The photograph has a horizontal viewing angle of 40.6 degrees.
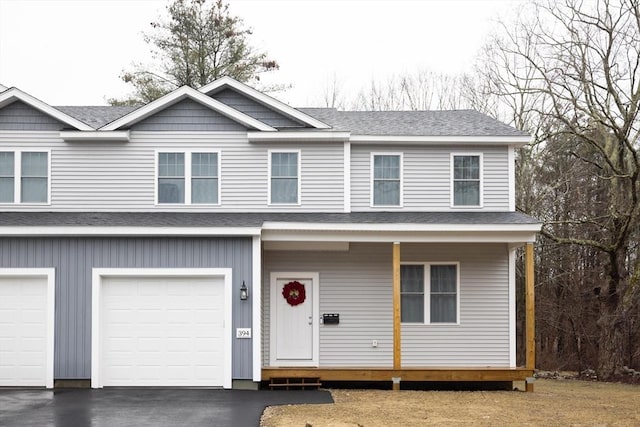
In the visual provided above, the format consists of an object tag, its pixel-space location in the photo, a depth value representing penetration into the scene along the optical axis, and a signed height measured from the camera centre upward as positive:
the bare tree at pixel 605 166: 24.30 +2.25
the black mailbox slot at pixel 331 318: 19.41 -1.82
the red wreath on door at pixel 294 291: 19.41 -1.22
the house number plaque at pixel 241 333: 17.06 -1.90
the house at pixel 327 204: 18.09 +0.72
